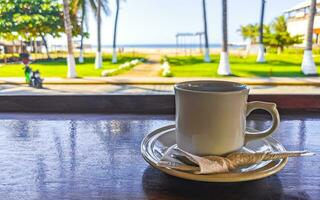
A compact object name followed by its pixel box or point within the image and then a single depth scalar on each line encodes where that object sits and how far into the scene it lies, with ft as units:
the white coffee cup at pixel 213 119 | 0.89
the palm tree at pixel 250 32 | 32.57
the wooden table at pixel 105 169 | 0.80
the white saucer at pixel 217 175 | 0.79
